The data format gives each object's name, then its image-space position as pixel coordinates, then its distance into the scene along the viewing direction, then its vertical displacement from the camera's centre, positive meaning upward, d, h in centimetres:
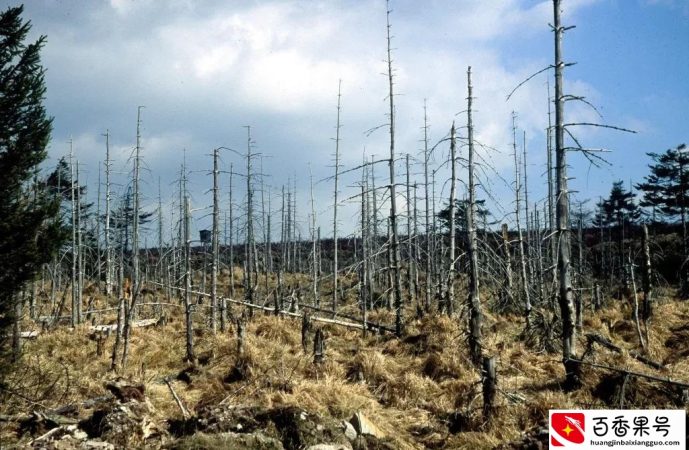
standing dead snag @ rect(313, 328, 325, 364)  1199 -245
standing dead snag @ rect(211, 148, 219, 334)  1647 +48
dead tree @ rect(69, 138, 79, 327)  1939 -27
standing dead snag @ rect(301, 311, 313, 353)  1384 -234
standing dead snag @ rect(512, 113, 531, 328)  1711 -27
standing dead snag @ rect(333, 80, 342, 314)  2437 +371
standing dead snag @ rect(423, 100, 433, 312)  2293 +281
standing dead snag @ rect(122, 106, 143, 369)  2208 +187
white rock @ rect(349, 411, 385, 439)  778 -276
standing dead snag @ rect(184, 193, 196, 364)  1465 -136
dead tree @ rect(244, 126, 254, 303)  2712 +169
